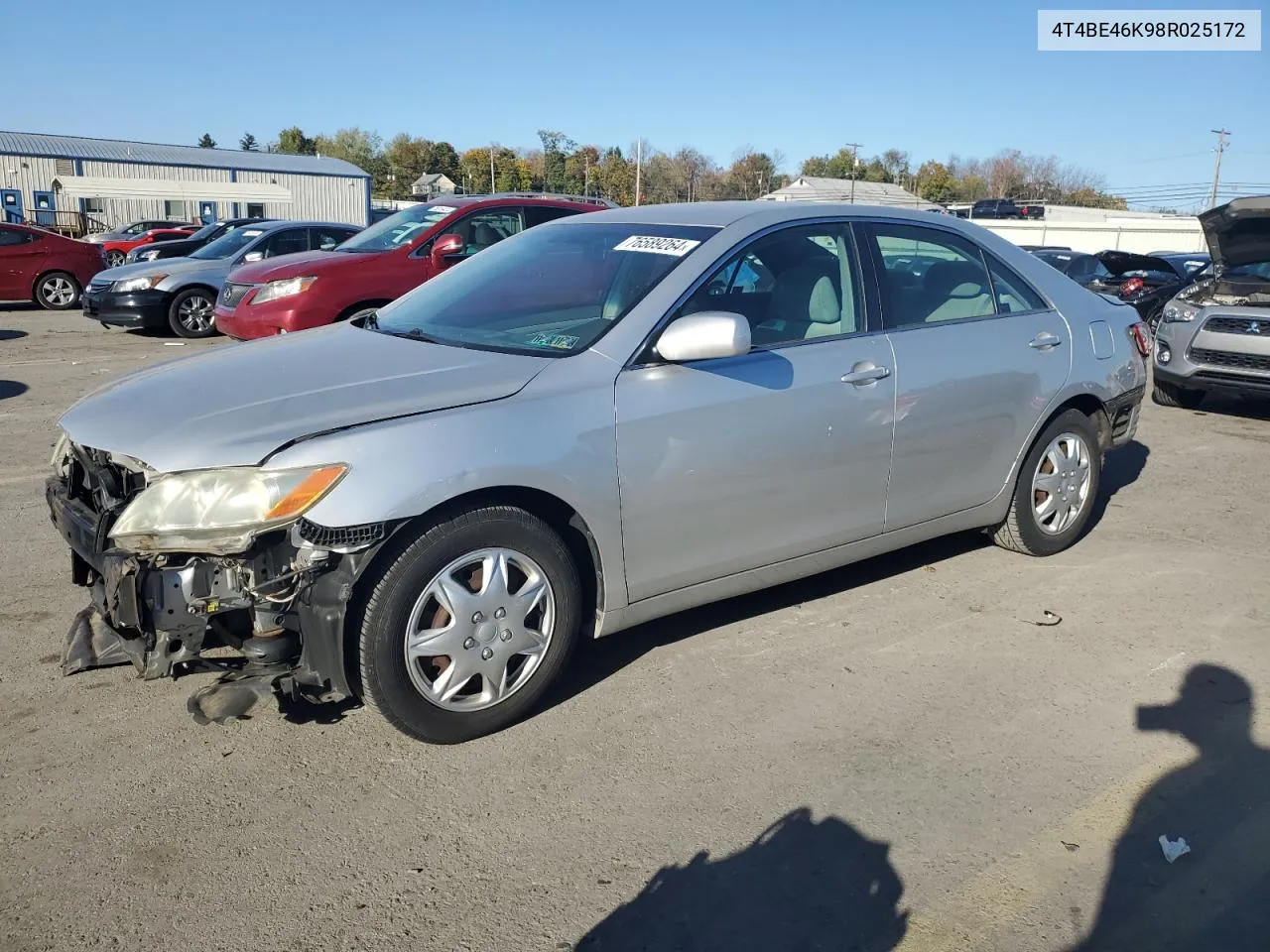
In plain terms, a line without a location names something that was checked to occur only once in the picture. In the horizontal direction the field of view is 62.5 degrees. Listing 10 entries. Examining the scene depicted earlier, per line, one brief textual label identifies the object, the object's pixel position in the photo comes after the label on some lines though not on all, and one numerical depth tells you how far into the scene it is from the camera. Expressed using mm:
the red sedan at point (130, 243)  26203
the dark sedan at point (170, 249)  17391
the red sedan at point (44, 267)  16516
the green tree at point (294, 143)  113562
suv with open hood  8898
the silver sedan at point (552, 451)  3090
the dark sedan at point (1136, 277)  14953
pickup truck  49916
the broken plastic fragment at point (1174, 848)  2943
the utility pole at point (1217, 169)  63094
